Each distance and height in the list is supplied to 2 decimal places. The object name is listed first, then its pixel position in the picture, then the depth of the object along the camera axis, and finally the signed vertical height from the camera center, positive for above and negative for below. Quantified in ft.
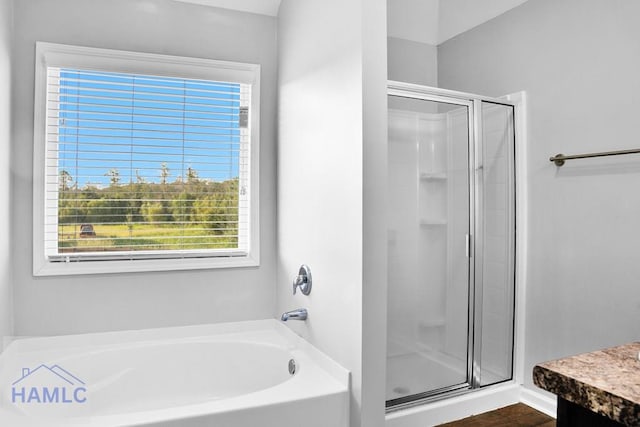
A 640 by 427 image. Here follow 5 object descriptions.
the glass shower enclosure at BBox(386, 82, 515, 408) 7.45 -0.39
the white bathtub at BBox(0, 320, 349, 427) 6.06 -2.49
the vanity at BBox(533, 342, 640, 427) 2.81 -1.11
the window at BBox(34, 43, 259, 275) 8.04 +1.06
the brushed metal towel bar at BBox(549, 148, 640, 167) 6.60 +1.04
